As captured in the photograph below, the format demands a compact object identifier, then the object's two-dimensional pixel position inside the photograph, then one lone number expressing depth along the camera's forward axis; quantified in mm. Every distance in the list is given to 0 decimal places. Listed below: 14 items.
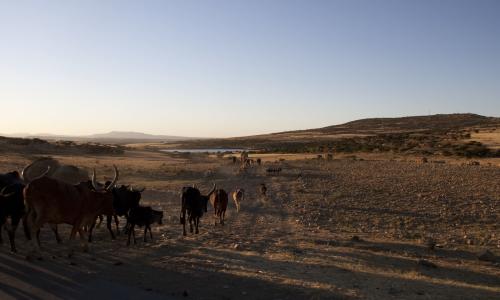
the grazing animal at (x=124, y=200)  13508
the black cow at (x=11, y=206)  10820
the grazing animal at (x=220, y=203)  16234
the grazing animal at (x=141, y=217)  12359
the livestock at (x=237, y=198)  19453
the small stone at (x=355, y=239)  13383
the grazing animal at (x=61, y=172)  17323
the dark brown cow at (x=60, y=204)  9789
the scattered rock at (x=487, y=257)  11664
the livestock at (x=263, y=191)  22438
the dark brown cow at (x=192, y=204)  13977
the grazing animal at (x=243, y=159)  40744
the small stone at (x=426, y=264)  10688
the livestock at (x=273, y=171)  34709
